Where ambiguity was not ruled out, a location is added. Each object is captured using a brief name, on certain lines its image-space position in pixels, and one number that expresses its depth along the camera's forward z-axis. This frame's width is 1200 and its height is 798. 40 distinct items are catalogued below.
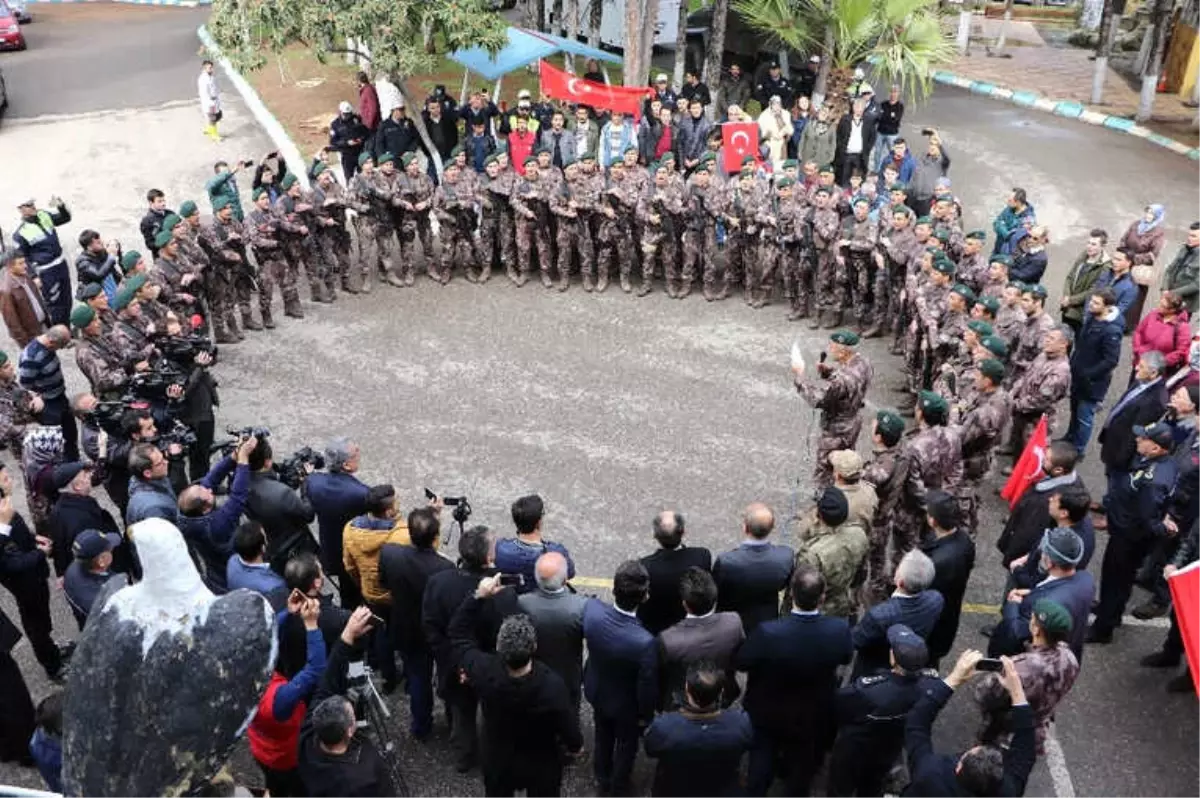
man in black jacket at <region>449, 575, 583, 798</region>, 4.69
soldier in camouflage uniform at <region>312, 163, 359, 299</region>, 11.71
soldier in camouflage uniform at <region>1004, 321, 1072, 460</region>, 8.07
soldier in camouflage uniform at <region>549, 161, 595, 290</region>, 11.99
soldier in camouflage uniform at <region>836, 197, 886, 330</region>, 10.90
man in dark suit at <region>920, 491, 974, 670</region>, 5.97
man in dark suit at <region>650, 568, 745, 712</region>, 5.10
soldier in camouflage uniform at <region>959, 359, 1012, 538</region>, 7.51
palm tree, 15.08
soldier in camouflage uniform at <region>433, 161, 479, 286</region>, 12.12
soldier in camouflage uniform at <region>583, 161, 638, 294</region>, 11.97
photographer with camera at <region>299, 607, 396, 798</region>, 4.18
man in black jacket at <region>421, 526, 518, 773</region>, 5.27
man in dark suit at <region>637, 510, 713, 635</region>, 5.61
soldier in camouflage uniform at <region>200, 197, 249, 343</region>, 10.78
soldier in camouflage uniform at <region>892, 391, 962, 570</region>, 7.00
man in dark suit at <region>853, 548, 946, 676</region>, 5.39
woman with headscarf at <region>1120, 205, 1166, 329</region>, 10.76
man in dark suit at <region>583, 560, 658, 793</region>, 5.12
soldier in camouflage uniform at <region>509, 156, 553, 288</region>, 12.03
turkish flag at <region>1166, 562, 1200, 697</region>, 5.36
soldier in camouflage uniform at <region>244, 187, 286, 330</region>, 11.16
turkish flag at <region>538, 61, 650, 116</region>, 14.65
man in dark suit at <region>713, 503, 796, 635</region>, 5.68
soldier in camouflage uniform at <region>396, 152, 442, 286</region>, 12.00
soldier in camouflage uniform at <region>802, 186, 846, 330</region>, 11.25
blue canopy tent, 15.37
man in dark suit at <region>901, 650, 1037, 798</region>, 4.17
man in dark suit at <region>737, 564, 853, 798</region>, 5.05
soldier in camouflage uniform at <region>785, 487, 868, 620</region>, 5.87
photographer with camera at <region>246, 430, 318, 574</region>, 6.25
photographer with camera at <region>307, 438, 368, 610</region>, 6.34
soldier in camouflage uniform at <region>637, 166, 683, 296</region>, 11.88
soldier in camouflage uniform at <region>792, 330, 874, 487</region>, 7.96
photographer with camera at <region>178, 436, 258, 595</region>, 5.95
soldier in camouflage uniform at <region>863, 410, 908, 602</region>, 6.77
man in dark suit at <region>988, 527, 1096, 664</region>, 5.57
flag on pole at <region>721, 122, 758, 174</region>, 13.83
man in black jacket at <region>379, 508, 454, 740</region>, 5.60
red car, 23.22
